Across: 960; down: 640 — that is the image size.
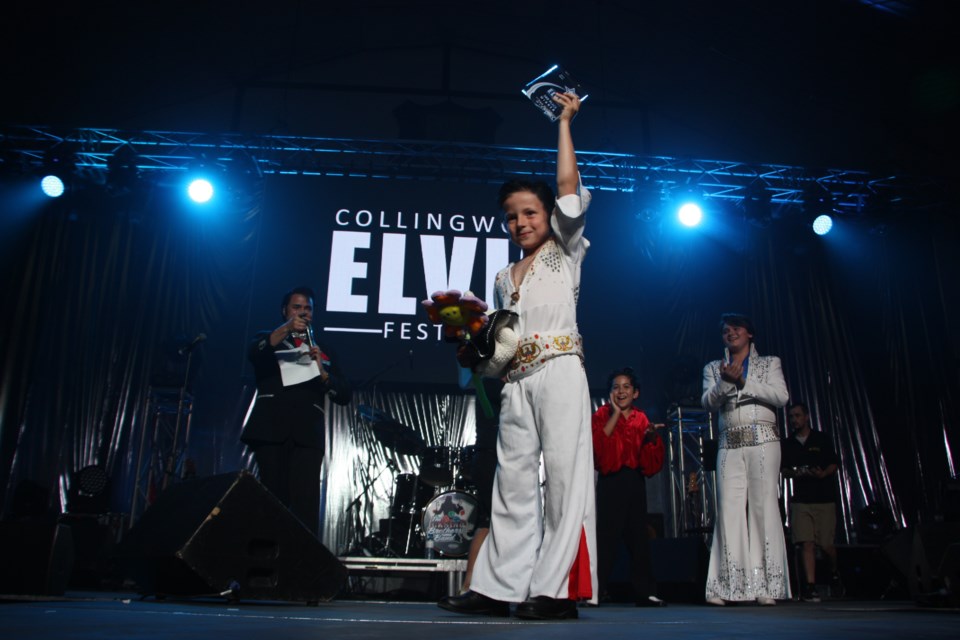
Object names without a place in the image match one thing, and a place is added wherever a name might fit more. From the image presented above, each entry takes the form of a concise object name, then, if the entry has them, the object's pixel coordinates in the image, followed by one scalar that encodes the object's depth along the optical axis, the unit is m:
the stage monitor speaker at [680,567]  5.64
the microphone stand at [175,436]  7.11
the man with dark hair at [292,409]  4.27
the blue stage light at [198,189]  8.80
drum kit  6.70
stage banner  8.43
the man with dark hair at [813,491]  6.53
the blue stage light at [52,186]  8.60
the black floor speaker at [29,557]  3.22
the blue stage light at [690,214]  9.16
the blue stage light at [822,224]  9.12
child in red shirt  4.80
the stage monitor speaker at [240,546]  3.03
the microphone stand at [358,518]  8.09
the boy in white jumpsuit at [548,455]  2.50
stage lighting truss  8.66
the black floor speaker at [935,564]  3.58
